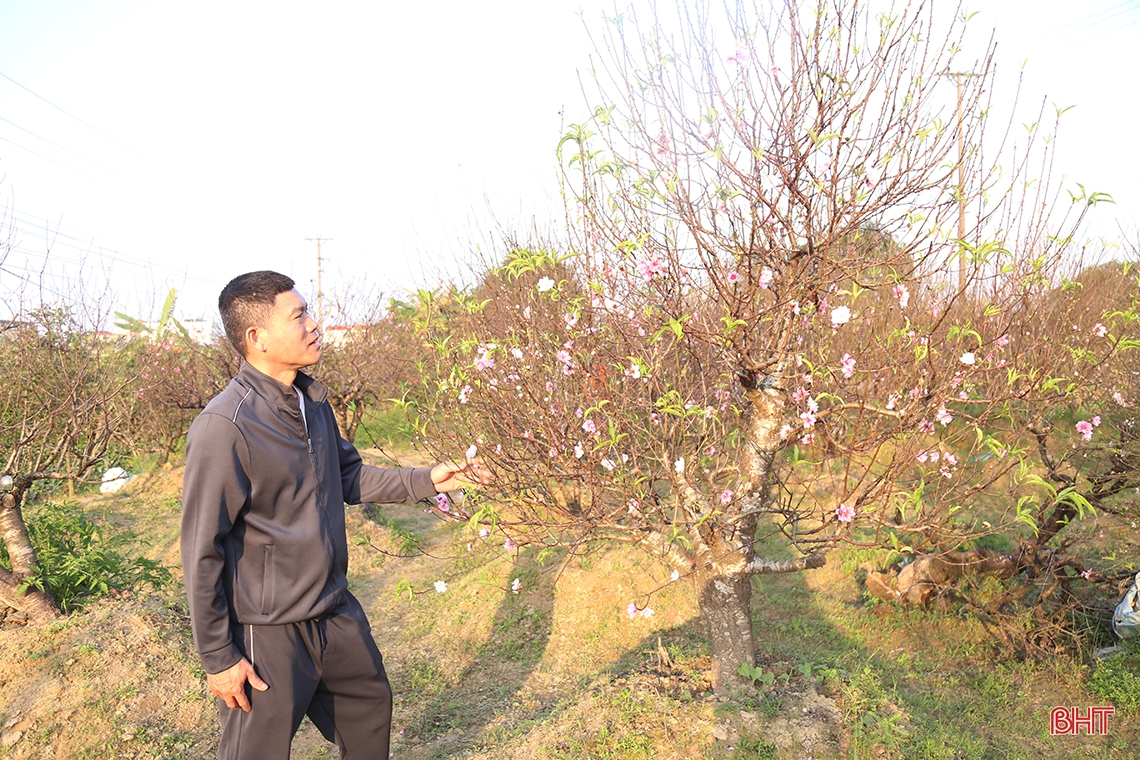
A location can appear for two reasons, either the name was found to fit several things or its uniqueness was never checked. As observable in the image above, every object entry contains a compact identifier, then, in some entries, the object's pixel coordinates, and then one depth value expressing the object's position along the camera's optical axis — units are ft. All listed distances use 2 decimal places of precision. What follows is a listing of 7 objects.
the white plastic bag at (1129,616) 13.25
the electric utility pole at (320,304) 38.17
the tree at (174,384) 33.04
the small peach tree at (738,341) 8.41
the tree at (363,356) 32.99
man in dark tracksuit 6.75
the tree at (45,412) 14.23
